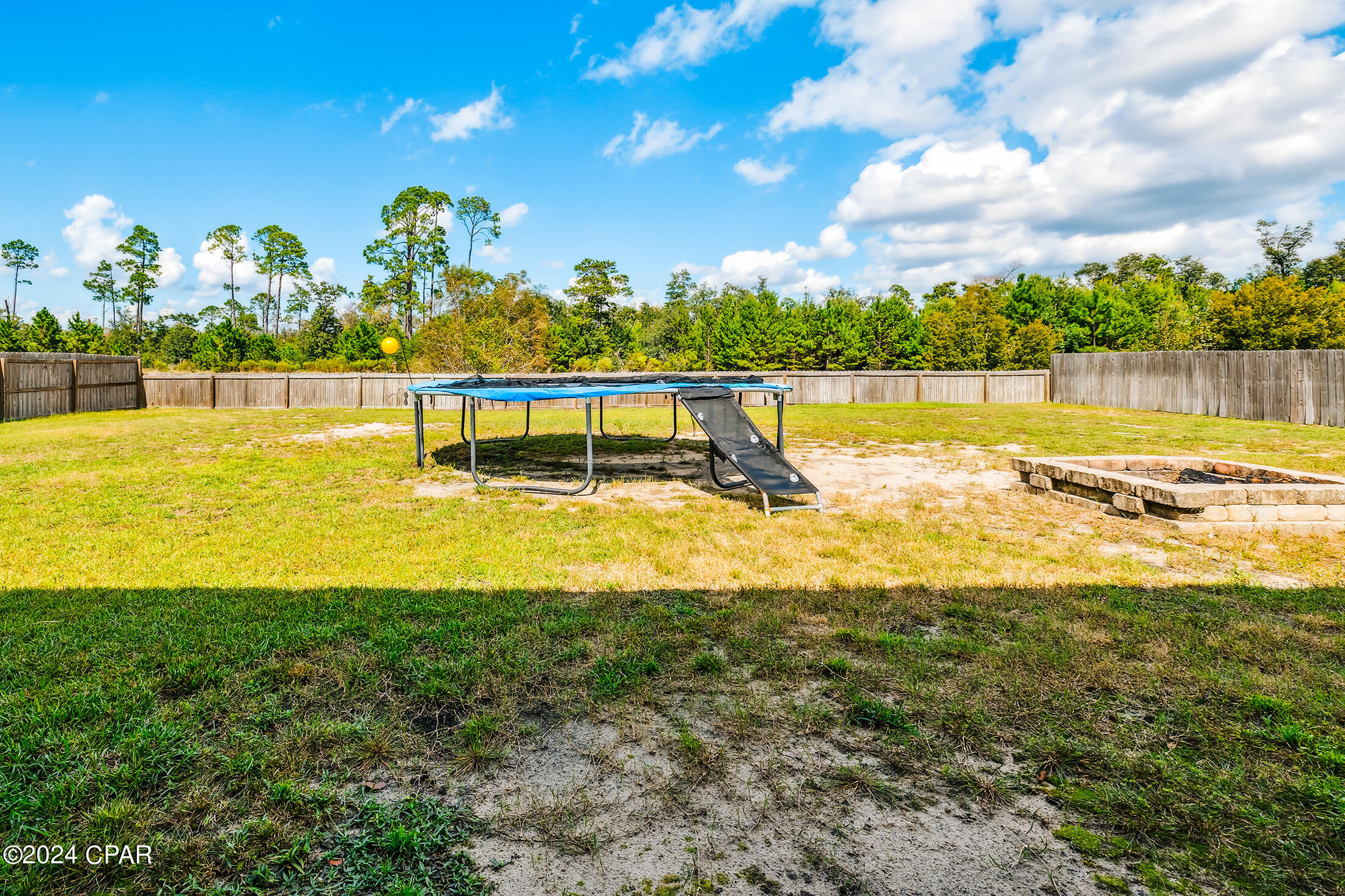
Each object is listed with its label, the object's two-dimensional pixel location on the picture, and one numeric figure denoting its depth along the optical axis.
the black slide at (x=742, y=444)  6.03
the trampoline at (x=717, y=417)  6.13
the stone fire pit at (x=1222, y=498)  5.03
